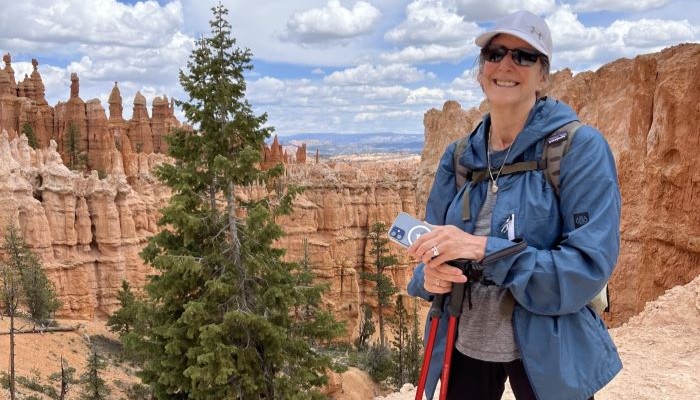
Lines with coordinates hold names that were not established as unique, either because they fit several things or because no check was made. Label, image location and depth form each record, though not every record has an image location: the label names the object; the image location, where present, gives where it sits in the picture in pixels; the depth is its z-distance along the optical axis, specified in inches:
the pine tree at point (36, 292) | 924.6
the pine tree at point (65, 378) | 669.0
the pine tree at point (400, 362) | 911.7
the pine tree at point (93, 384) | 599.2
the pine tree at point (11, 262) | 814.2
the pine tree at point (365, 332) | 1355.6
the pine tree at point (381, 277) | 1245.1
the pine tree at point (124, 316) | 909.8
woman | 68.7
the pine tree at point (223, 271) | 394.9
